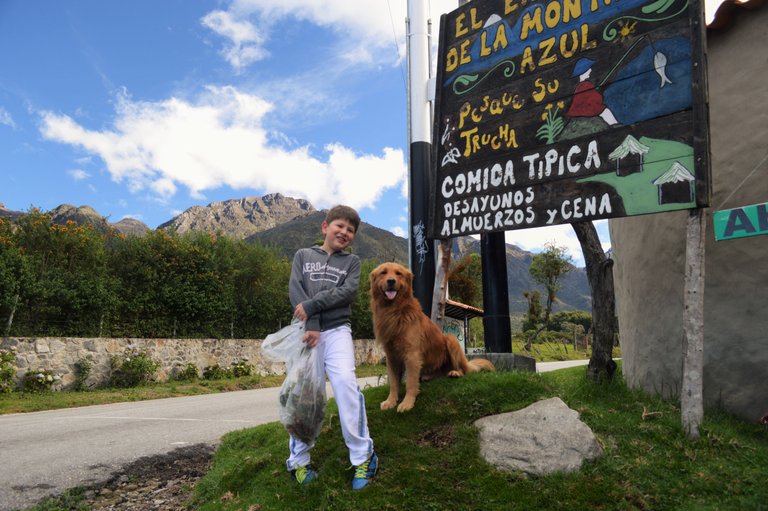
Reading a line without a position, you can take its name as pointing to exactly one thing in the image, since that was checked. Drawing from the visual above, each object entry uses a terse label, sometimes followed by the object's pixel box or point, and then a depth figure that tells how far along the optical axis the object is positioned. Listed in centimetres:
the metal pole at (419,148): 752
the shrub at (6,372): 1239
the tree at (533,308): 5257
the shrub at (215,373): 1828
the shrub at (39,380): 1309
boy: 352
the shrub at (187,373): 1738
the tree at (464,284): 3184
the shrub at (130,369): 1520
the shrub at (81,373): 1421
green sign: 342
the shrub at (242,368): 1923
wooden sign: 403
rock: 351
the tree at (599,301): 549
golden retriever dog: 445
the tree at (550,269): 4928
